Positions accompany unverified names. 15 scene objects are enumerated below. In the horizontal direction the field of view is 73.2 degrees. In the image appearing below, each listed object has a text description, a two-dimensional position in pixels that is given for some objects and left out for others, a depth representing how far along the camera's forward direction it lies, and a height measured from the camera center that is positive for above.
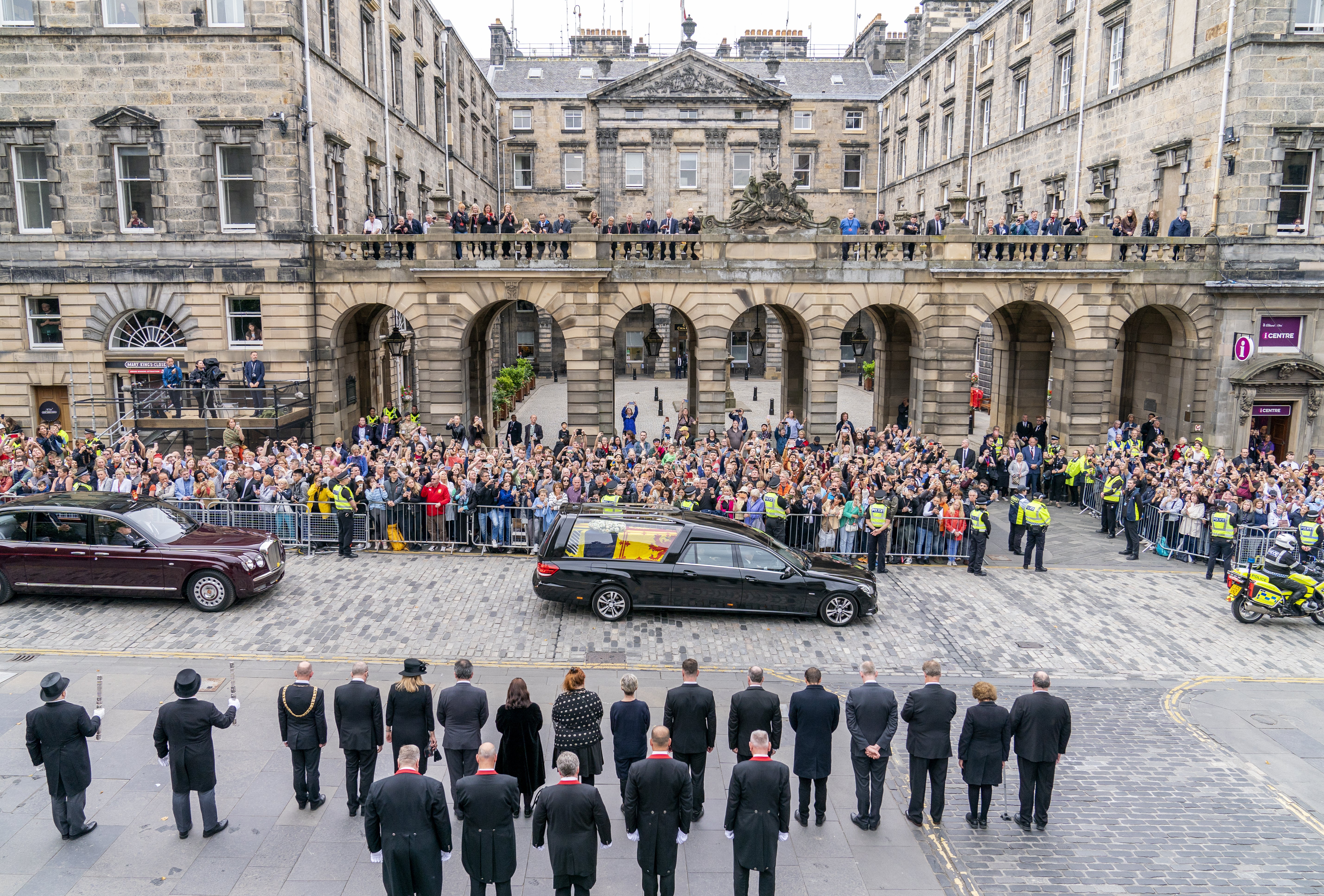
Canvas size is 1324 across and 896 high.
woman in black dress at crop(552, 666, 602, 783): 8.19 -3.64
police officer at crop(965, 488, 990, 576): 16.61 -3.89
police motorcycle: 14.41 -4.18
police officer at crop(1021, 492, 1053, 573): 16.95 -3.76
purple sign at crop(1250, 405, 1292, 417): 25.45 -2.31
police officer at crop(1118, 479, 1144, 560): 18.25 -3.84
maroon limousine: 13.80 -3.69
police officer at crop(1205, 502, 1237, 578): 16.70 -3.76
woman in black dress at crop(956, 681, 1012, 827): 8.41 -3.91
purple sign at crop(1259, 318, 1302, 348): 24.98 -0.06
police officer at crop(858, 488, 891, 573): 16.56 -3.89
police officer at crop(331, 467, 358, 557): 16.89 -3.66
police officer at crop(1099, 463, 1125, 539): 20.03 -3.81
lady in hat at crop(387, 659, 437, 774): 8.30 -3.60
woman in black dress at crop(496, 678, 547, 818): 8.15 -3.85
